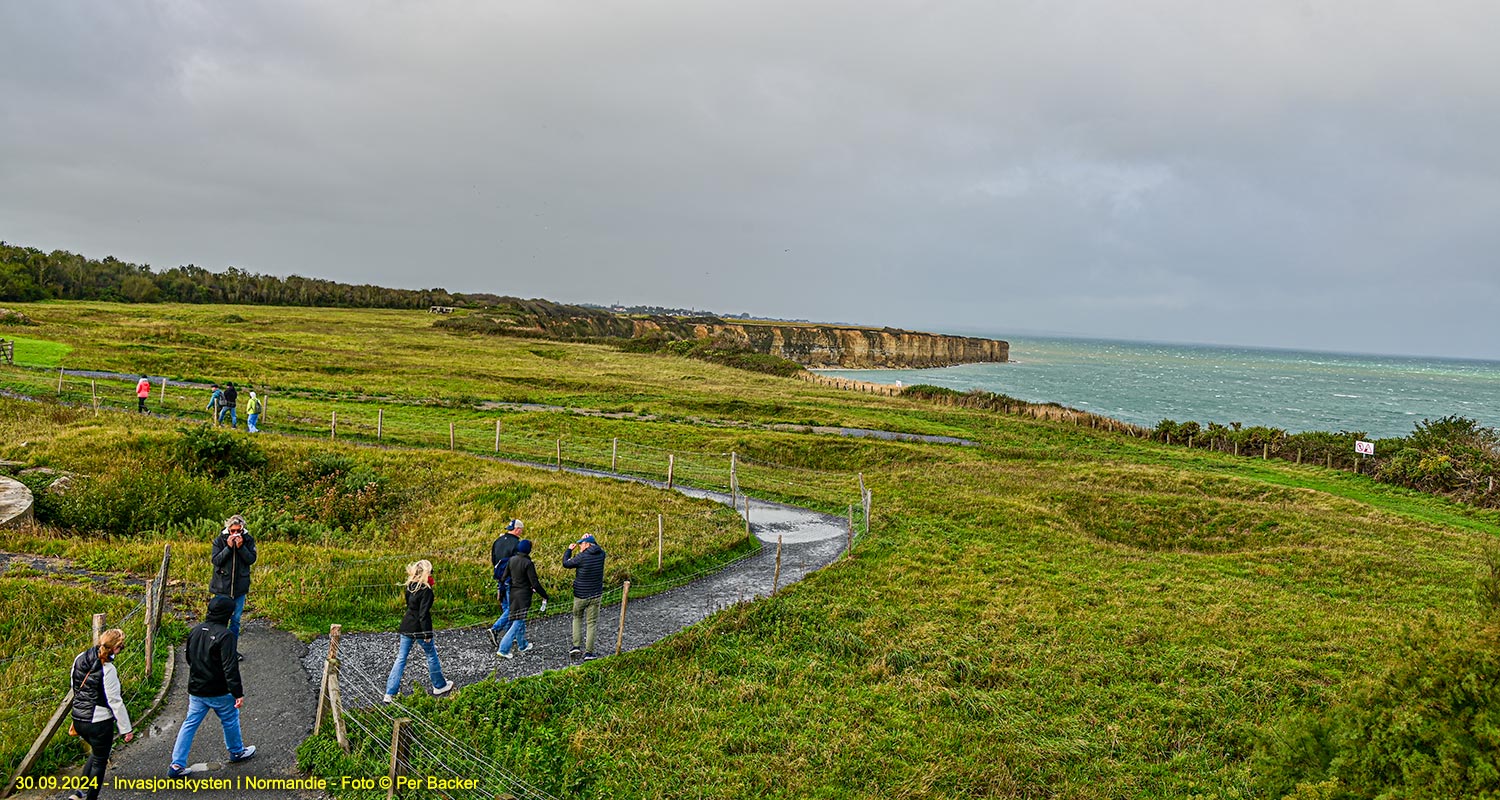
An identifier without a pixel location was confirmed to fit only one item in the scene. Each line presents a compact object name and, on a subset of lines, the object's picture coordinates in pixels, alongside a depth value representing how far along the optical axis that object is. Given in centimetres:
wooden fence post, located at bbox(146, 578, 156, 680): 1050
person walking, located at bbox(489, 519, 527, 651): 1249
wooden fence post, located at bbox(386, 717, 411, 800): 806
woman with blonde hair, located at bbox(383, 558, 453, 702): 1030
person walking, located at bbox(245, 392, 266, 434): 2886
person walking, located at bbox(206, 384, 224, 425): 2988
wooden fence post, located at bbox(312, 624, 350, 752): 895
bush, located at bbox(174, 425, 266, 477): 2234
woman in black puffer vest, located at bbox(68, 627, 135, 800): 768
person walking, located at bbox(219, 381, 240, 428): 2954
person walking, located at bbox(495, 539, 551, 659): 1178
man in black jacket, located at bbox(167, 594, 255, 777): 830
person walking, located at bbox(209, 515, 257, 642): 1088
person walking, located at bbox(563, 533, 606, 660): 1218
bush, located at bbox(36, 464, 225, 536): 1795
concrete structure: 1611
